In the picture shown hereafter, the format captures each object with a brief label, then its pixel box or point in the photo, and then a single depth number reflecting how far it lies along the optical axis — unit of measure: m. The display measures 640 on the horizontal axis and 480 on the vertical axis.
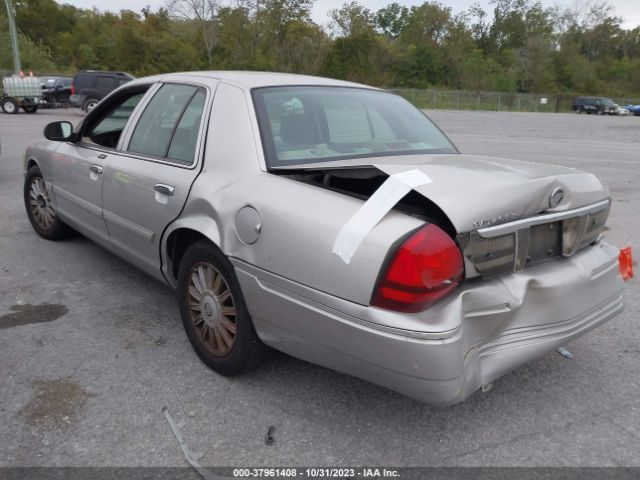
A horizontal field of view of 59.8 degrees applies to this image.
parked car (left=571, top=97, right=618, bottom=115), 50.75
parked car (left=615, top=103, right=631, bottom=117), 50.19
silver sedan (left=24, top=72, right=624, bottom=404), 2.12
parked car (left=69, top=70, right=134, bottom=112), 21.22
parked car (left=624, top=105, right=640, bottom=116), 51.56
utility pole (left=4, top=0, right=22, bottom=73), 27.12
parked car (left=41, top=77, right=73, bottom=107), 25.27
